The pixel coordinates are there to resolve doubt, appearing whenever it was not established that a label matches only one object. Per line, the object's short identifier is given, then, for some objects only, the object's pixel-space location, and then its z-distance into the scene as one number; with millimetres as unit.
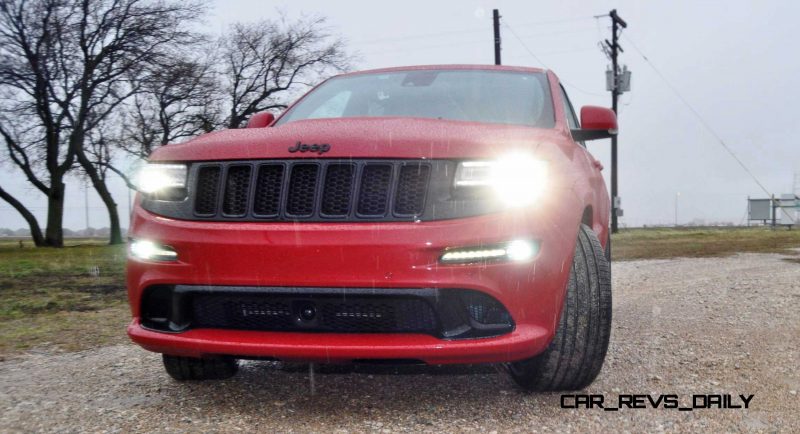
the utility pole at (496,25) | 28250
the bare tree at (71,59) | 25250
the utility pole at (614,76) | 30719
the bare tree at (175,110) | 26312
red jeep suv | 2924
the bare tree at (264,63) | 30484
